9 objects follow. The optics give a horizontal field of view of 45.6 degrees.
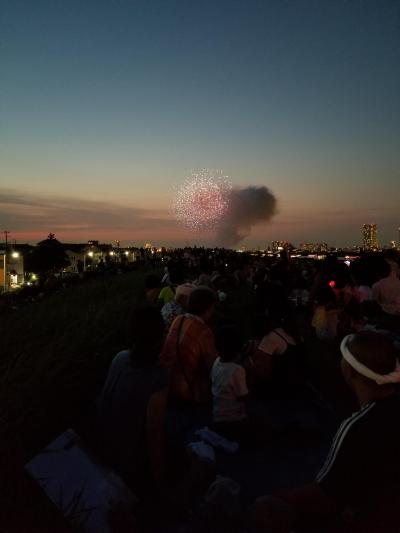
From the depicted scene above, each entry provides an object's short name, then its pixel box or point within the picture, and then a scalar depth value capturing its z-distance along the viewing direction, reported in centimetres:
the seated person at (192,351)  479
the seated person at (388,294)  681
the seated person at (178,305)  629
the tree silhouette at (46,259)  8019
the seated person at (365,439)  207
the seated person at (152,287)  800
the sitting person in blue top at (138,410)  292
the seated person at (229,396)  432
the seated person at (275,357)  533
